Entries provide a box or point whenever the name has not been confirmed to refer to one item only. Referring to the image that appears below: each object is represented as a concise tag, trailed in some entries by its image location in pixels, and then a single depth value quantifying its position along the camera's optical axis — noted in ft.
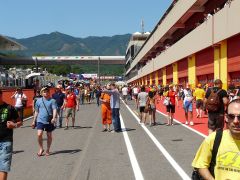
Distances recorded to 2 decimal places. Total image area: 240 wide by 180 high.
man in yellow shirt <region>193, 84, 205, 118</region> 64.95
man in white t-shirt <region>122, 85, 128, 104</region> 139.23
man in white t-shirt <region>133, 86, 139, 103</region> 122.84
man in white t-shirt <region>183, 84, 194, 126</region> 60.08
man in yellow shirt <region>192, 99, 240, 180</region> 11.01
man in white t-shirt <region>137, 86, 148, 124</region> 63.87
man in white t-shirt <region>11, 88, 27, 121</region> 64.59
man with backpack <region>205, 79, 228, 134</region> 37.88
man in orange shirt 56.65
